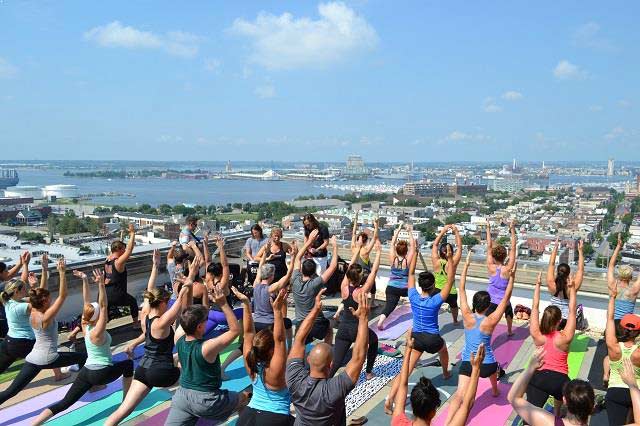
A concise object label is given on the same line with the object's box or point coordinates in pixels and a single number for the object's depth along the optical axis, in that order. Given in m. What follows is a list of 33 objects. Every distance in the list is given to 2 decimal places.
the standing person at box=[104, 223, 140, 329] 7.08
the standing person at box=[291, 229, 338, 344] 5.70
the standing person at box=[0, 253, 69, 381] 5.38
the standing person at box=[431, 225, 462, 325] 7.65
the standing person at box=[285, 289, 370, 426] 3.21
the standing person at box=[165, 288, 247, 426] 3.85
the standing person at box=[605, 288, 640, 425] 4.08
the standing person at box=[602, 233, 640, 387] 6.01
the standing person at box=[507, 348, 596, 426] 2.89
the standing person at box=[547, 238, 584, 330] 6.40
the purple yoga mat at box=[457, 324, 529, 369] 6.88
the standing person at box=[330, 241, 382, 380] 5.37
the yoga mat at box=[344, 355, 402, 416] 5.45
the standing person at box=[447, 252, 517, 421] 4.84
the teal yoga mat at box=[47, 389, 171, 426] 5.04
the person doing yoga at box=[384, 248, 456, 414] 5.29
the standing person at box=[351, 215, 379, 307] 7.04
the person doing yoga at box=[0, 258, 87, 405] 5.08
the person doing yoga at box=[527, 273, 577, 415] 4.38
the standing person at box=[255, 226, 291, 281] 7.76
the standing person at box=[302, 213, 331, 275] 7.68
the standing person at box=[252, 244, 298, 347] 5.65
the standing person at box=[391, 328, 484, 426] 2.85
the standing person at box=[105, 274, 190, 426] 4.45
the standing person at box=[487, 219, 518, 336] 6.95
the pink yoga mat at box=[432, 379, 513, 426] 5.07
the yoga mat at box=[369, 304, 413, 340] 7.80
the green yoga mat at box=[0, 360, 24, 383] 6.06
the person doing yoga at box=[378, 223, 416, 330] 7.57
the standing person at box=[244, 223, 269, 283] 8.44
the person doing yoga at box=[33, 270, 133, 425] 4.70
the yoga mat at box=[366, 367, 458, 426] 5.07
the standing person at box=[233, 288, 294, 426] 3.40
